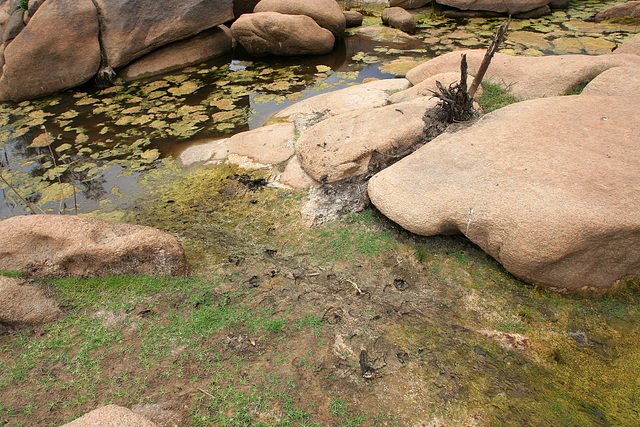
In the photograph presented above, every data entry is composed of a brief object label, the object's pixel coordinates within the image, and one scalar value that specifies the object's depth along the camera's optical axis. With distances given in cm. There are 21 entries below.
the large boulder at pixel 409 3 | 950
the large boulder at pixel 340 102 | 487
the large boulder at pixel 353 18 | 879
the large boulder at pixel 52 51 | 629
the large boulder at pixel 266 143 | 435
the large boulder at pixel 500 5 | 827
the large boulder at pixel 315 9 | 766
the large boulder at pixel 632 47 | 491
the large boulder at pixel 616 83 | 373
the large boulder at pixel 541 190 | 245
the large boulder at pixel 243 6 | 862
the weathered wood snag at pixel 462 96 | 355
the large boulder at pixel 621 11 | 754
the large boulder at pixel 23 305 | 236
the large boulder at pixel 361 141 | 369
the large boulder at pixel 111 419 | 158
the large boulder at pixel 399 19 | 827
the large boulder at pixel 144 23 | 668
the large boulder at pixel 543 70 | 420
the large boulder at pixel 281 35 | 715
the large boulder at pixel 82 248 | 261
